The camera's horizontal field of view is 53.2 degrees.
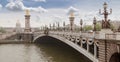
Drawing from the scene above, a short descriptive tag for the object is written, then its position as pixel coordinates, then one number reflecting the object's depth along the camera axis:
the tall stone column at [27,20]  57.27
